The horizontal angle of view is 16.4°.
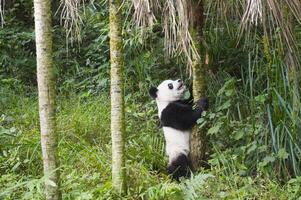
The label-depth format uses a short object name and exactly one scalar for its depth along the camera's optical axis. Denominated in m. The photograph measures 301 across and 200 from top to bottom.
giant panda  9.31
